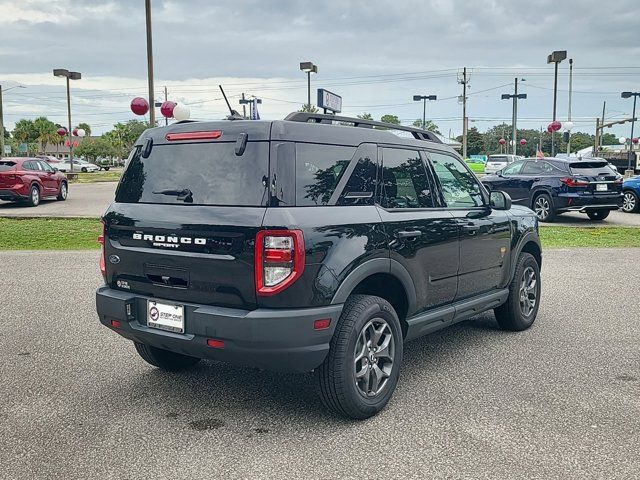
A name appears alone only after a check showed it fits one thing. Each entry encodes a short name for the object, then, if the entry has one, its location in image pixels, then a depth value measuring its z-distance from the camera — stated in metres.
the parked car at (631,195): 17.48
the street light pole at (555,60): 36.84
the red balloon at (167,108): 21.02
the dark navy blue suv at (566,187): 15.16
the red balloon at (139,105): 21.52
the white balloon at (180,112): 19.62
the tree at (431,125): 120.70
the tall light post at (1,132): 46.10
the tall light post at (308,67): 40.69
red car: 18.88
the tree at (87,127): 131.50
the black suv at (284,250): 3.52
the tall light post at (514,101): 53.59
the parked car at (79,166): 54.29
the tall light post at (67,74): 40.22
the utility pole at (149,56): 20.45
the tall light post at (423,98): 60.21
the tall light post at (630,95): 52.92
